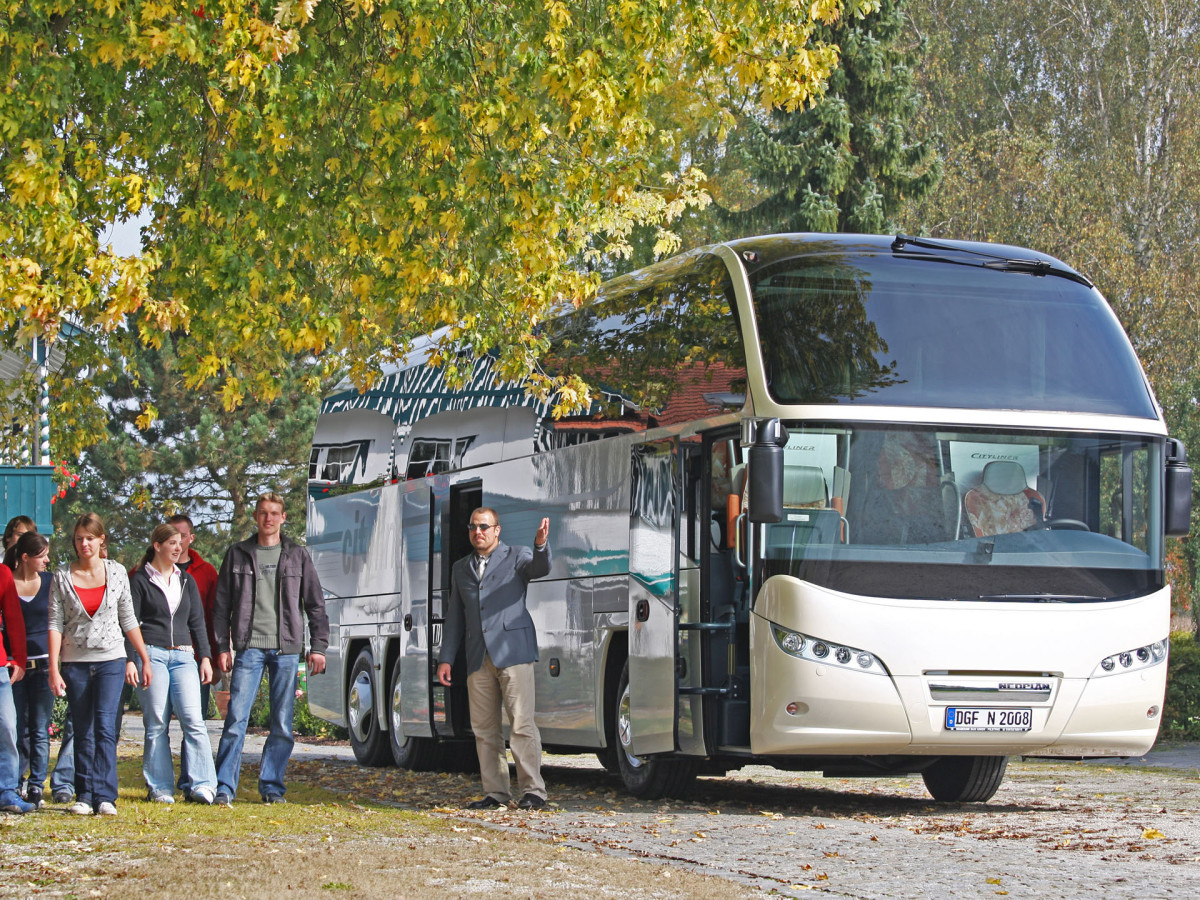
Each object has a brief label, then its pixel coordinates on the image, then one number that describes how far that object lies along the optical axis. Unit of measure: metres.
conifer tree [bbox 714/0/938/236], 33.03
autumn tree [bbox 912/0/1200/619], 37.25
